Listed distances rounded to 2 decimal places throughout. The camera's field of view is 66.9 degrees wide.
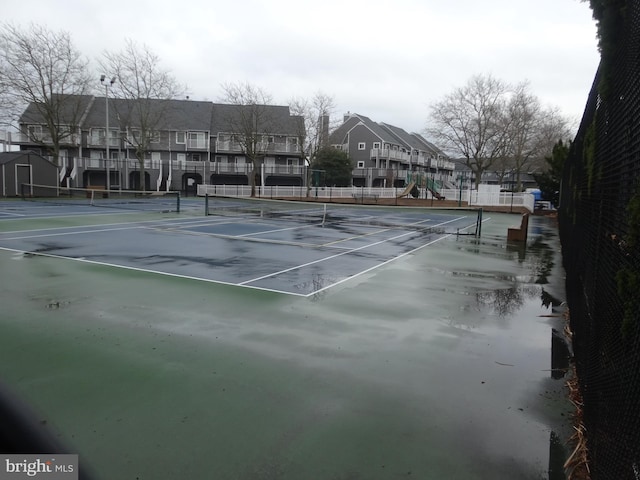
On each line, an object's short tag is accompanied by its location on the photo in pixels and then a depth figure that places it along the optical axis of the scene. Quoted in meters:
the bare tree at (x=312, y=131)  50.47
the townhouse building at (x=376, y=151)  66.38
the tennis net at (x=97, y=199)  29.28
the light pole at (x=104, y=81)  38.41
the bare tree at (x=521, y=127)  49.81
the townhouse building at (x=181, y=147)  50.97
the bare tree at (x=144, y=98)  44.28
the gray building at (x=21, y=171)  33.28
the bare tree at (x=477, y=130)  49.69
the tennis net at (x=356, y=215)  23.23
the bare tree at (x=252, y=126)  49.22
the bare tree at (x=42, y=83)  36.34
